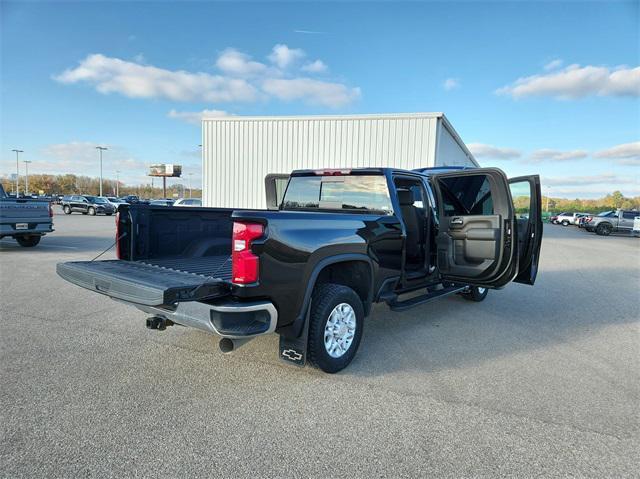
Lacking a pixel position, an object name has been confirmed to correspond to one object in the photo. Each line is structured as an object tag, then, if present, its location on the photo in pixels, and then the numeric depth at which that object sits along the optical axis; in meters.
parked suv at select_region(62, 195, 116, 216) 34.94
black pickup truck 2.95
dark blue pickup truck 10.66
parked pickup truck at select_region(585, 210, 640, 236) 27.14
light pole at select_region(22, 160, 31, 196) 84.08
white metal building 15.77
